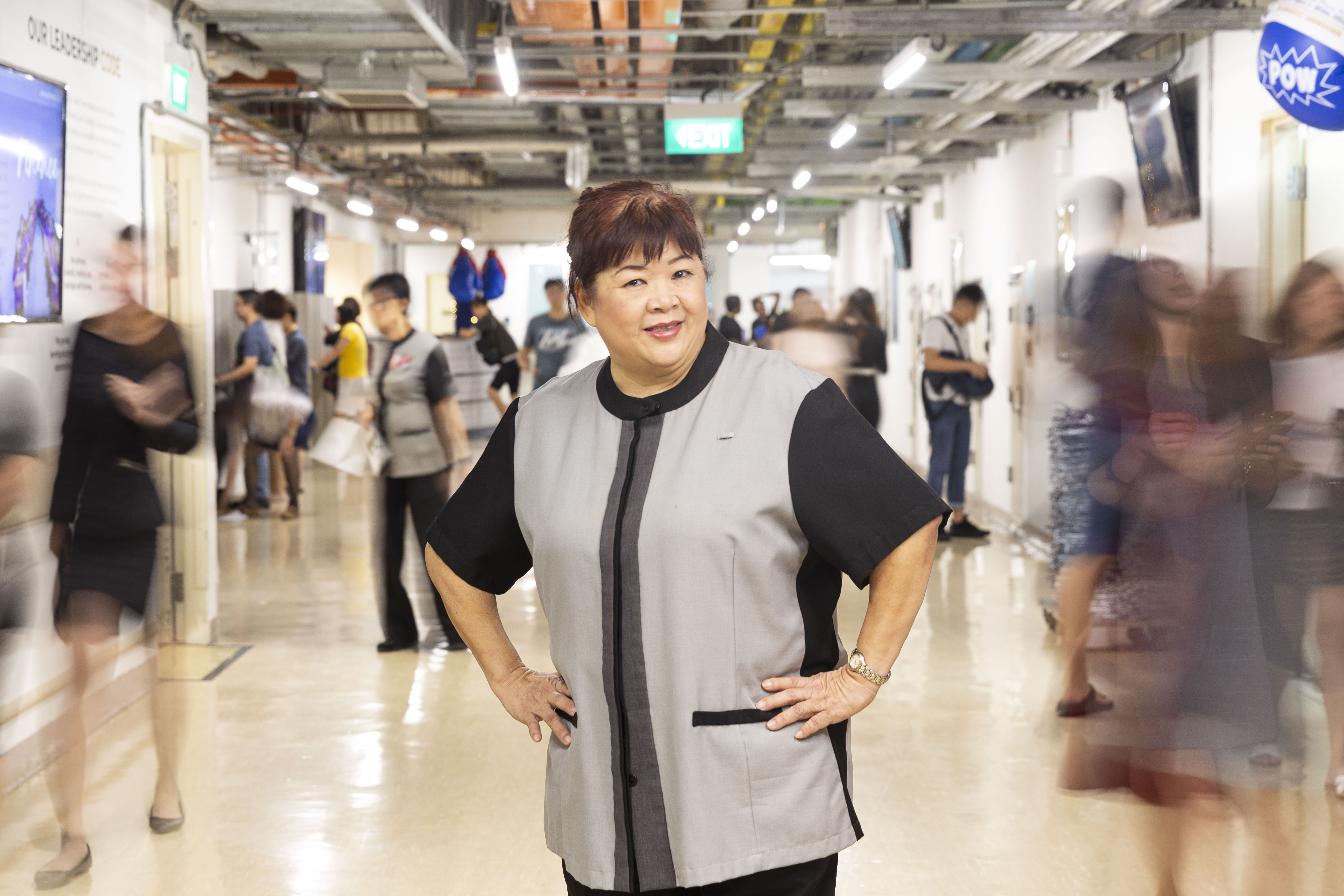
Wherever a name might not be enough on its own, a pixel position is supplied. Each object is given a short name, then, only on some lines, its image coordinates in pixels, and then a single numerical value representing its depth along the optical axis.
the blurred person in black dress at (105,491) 3.28
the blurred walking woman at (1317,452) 3.55
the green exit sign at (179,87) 5.65
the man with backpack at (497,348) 9.34
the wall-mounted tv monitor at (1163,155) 6.85
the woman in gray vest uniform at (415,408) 5.49
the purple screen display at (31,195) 3.93
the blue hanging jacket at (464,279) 16.73
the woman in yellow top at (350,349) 10.10
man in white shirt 8.58
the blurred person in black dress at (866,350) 6.01
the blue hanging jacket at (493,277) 17.52
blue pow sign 4.04
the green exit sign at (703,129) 9.14
